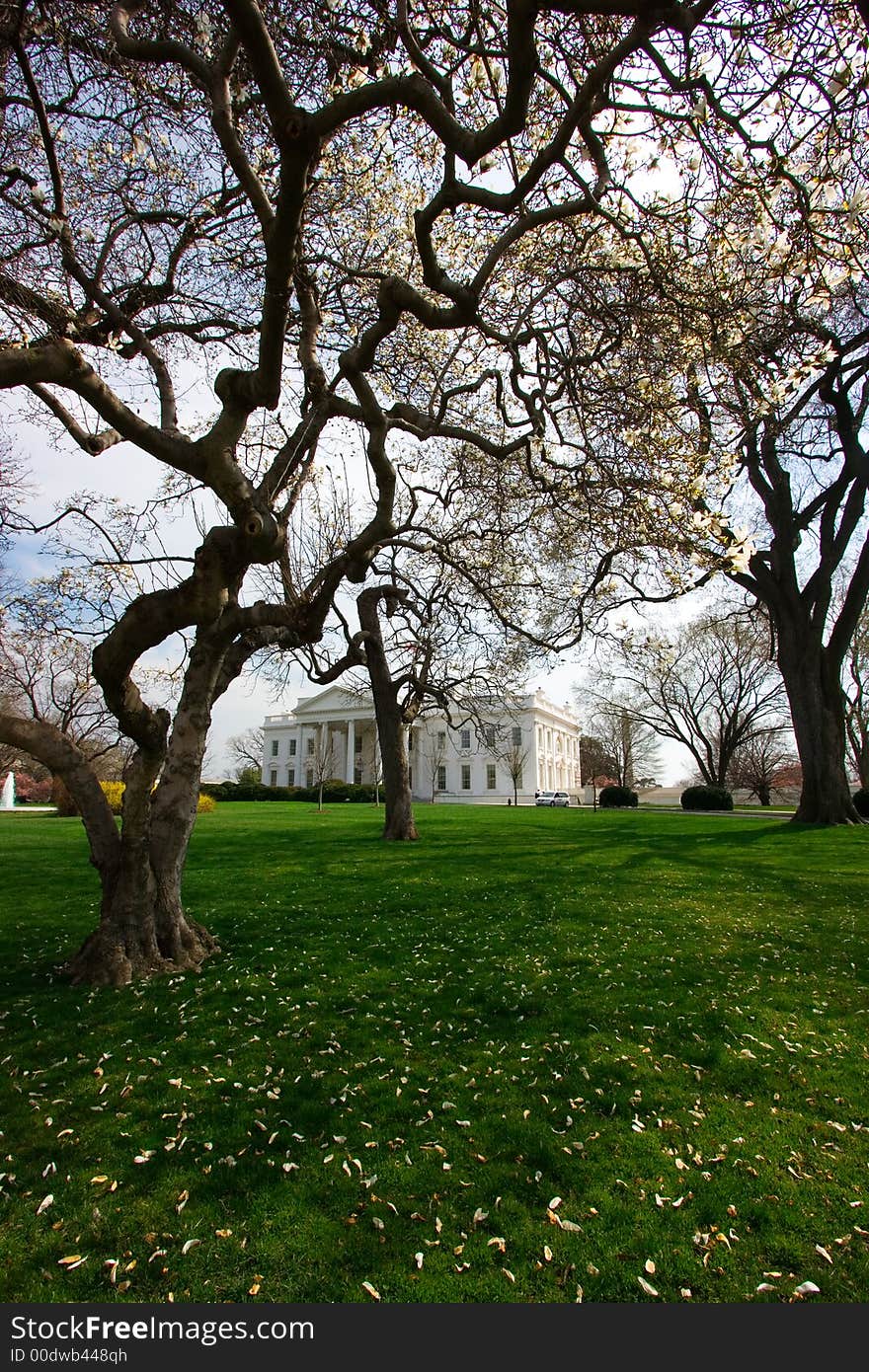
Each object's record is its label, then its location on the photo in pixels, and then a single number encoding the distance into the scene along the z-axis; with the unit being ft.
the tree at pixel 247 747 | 274.98
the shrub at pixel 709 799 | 113.09
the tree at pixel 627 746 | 206.90
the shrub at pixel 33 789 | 177.90
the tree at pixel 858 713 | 112.78
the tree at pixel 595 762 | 224.92
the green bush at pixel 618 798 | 132.77
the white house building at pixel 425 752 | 232.12
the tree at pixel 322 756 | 197.18
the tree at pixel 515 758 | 196.00
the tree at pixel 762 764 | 154.20
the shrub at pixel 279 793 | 149.38
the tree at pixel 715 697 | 135.85
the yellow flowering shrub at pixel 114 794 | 85.71
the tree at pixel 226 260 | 14.21
